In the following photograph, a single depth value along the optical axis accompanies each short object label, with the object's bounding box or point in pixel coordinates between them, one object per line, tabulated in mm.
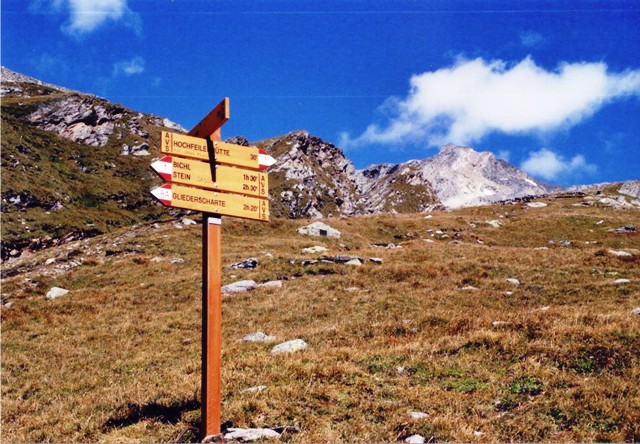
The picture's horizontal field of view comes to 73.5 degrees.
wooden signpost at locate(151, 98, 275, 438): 6562
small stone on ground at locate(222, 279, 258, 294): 20062
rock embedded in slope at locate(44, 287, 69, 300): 21391
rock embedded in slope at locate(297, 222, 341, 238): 38344
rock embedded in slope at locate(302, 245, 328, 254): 30184
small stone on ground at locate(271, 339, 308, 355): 10680
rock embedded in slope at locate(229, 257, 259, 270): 24531
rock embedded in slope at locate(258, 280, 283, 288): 20466
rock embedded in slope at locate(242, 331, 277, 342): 12324
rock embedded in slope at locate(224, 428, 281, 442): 6129
